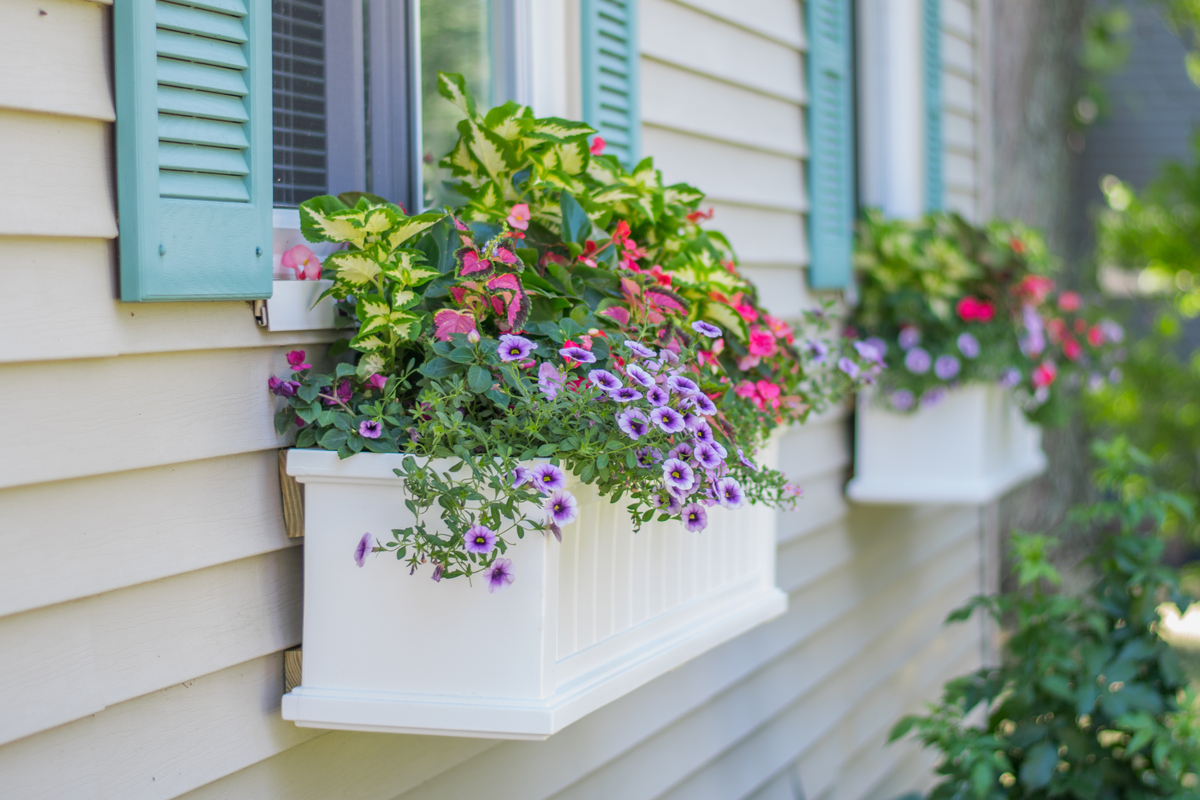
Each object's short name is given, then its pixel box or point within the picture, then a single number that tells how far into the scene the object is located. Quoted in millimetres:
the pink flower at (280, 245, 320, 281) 2607
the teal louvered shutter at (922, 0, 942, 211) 4725
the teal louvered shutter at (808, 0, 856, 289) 3832
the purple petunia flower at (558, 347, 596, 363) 2519
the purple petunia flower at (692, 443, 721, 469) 2529
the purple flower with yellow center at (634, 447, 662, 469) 2530
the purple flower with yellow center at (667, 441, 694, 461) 2527
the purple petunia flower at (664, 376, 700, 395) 2563
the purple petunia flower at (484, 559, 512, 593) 2479
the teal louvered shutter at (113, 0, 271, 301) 2420
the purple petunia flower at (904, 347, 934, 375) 3957
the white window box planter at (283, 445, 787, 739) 2520
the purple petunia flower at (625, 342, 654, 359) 2558
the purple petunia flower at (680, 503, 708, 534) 2572
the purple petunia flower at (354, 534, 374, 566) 2493
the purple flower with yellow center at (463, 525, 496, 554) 2456
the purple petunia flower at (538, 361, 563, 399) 2512
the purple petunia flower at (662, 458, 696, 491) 2505
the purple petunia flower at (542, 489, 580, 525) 2479
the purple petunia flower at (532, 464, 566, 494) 2473
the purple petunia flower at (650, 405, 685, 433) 2511
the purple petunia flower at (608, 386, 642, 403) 2502
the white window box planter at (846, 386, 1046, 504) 4129
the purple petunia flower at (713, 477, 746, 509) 2564
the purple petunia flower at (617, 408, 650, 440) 2501
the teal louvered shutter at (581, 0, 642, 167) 2979
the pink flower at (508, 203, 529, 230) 2626
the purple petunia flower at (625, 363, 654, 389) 2521
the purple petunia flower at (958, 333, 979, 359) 3971
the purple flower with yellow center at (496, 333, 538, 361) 2522
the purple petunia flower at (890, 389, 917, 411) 4053
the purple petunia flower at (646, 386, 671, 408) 2519
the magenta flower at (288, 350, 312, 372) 2569
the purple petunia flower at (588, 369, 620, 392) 2505
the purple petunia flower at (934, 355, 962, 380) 3948
